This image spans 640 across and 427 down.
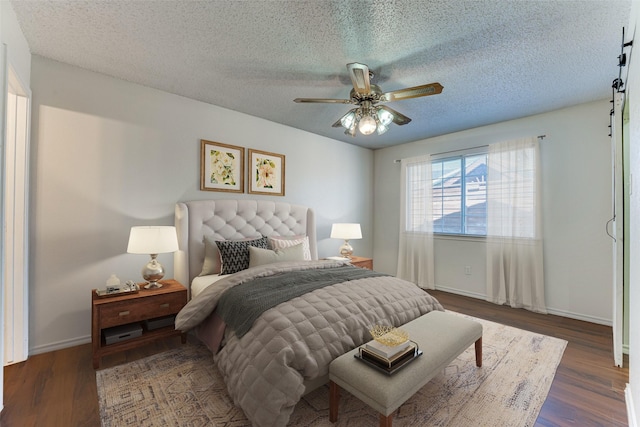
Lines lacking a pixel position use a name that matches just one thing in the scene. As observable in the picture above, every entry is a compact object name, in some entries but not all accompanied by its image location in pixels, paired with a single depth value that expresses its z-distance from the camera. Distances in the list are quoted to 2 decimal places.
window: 4.03
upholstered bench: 1.35
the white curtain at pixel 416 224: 4.48
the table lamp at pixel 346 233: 4.10
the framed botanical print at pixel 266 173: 3.63
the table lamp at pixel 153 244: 2.35
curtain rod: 3.42
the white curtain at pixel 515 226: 3.45
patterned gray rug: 1.62
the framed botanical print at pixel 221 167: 3.21
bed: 1.49
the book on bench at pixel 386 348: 1.47
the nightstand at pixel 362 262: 4.01
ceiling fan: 2.04
